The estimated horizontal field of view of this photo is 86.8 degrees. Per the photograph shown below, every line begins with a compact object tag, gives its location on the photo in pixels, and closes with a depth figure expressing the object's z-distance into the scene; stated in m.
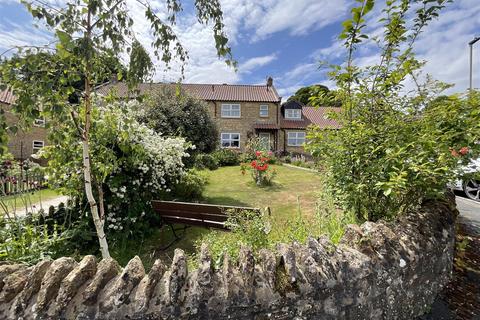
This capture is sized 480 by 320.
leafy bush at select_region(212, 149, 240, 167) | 18.49
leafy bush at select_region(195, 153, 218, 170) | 15.83
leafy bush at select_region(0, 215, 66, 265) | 2.91
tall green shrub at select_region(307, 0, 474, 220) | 2.63
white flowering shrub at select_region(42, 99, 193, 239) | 4.38
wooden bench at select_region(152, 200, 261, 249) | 4.66
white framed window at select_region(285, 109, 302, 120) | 28.50
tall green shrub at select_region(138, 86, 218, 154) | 13.03
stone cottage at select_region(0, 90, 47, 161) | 21.00
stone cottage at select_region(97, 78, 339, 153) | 26.52
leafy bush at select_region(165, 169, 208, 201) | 8.20
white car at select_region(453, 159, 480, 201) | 8.20
